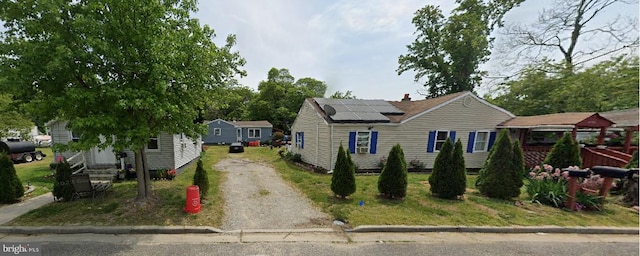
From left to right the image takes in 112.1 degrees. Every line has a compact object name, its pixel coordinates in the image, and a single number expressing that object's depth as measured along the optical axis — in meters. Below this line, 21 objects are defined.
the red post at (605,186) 6.21
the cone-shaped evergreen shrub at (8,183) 6.16
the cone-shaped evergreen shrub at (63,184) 6.33
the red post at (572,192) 6.12
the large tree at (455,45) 22.78
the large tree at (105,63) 4.55
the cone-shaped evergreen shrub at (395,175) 6.65
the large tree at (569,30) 17.98
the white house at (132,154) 9.76
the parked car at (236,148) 21.11
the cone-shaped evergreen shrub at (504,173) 6.86
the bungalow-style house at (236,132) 29.48
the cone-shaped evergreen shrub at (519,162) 6.85
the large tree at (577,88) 15.21
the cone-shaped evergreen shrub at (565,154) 8.23
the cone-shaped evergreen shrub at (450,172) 6.77
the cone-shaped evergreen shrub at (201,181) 6.53
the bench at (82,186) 6.41
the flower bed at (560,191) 6.23
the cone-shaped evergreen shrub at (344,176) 6.68
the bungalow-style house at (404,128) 11.21
